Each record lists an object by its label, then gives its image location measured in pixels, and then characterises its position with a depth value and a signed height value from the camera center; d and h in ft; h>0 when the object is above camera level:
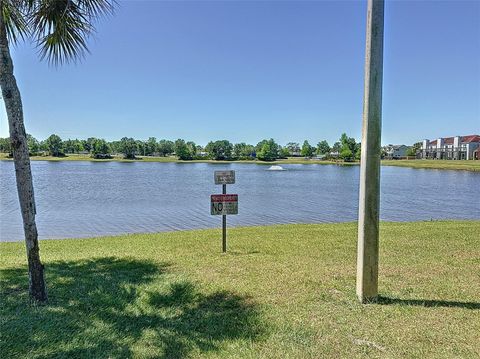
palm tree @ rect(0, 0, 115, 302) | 12.96 +4.68
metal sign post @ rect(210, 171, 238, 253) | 22.62 -3.32
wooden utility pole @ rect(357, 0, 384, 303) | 12.07 -0.45
